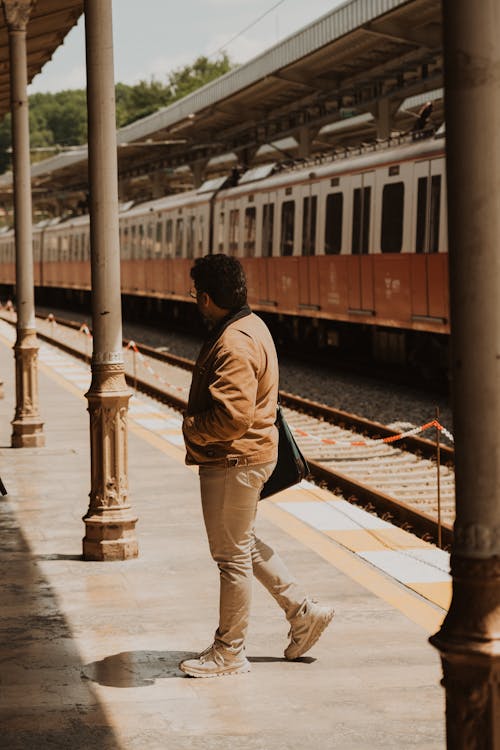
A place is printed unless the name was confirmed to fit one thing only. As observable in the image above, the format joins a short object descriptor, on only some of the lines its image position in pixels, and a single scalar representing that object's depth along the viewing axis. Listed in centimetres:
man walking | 564
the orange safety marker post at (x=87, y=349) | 2852
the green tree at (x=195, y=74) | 14188
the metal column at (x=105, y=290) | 850
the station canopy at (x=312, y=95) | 2264
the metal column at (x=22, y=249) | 1383
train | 1841
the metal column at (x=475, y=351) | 281
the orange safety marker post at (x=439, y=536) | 916
